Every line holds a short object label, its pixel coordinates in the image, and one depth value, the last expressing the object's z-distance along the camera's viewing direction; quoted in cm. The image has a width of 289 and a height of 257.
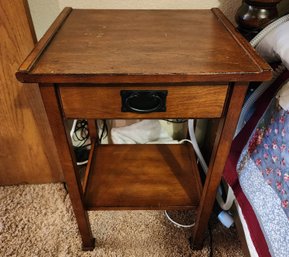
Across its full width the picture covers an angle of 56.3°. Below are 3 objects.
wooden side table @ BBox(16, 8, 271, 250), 48
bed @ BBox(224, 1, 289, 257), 56
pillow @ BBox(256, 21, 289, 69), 56
